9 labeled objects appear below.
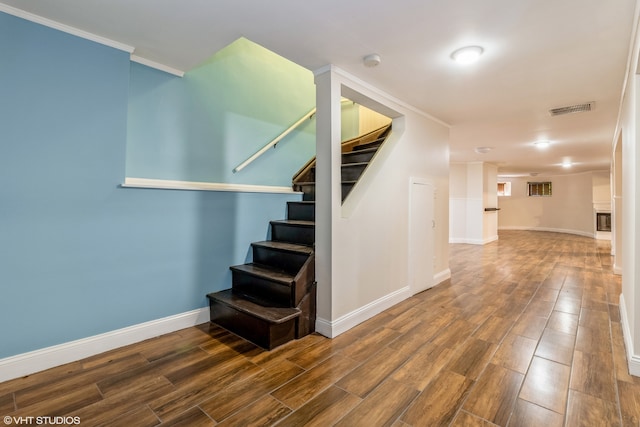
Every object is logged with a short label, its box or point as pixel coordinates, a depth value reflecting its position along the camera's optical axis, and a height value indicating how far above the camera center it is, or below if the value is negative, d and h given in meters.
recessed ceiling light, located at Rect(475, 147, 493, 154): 6.09 +1.45
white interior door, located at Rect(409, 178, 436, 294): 3.57 -0.21
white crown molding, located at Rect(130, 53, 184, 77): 2.42 +1.31
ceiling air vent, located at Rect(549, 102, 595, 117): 3.41 +1.32
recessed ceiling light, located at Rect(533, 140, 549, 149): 5.48 +1.42
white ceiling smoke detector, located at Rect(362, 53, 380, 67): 2.30 +1.26
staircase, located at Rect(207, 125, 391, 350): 2.39 -0.65
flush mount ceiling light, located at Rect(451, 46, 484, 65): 2.18 +1.25
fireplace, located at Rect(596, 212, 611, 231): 8.95 -0.08
